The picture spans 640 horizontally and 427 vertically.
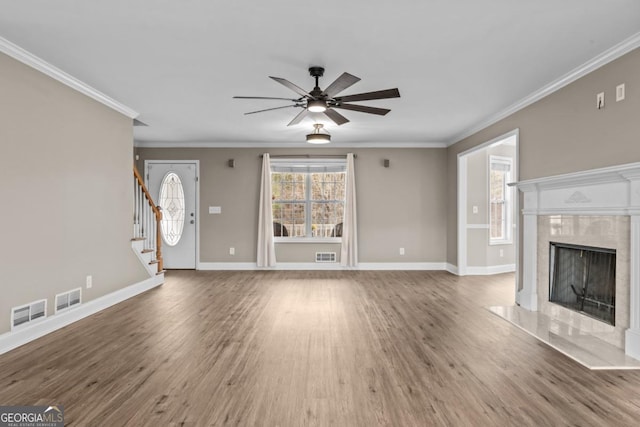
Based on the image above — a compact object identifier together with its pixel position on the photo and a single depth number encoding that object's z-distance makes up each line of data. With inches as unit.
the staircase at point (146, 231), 209.2
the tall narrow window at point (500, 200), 271.9
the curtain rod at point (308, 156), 289.0
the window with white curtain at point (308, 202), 293.4
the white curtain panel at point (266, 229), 281.9
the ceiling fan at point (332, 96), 114.0
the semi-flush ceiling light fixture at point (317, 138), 205.1
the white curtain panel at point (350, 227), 282.5
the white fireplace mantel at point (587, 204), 113.7
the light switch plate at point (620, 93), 121.0
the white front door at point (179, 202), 286.7
